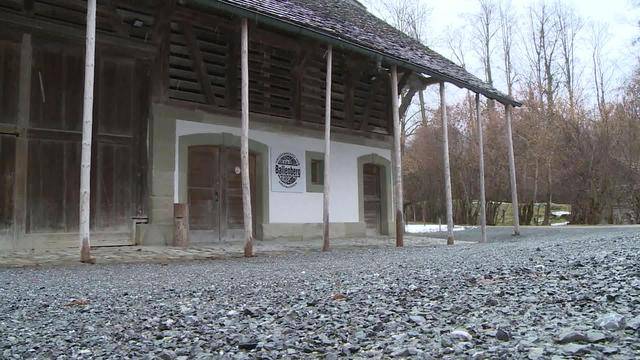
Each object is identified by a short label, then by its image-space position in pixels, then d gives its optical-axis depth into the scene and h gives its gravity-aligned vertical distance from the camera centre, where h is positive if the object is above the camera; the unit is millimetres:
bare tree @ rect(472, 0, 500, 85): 30375 +9497
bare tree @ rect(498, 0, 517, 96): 29547 +8939
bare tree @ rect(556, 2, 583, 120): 27253 +8055
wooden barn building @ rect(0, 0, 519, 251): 8086 +2026
